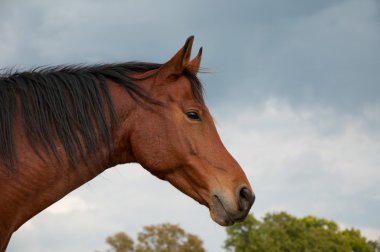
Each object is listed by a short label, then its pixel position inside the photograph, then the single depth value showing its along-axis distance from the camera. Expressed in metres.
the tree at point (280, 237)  74.50
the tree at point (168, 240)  69.81
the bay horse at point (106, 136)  4.77
